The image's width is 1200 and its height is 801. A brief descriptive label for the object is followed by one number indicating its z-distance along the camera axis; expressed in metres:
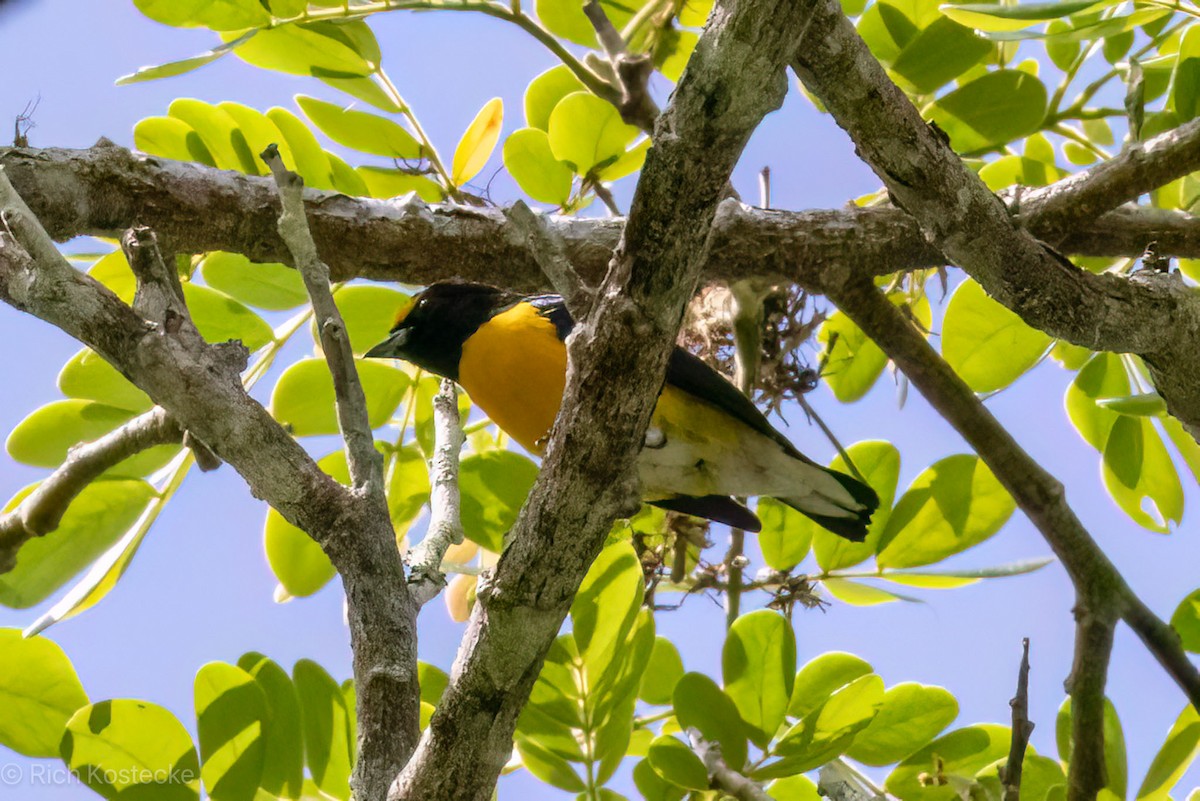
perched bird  5.25
